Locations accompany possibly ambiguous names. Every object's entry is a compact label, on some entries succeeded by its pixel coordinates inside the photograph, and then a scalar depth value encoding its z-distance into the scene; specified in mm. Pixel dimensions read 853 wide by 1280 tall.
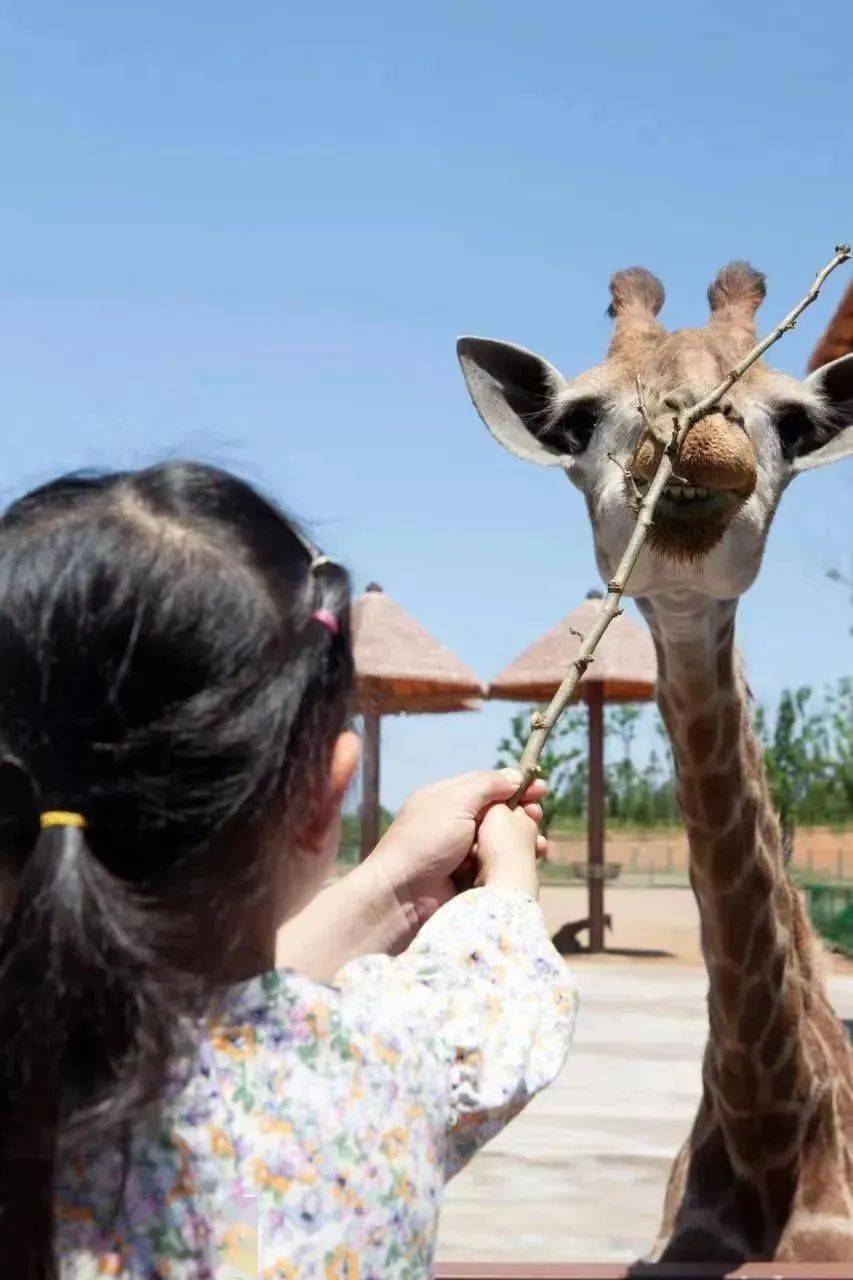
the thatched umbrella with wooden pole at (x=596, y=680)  14984
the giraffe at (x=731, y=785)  2797
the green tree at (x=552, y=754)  25970
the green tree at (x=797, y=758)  29516
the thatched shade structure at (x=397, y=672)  14789
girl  1076
